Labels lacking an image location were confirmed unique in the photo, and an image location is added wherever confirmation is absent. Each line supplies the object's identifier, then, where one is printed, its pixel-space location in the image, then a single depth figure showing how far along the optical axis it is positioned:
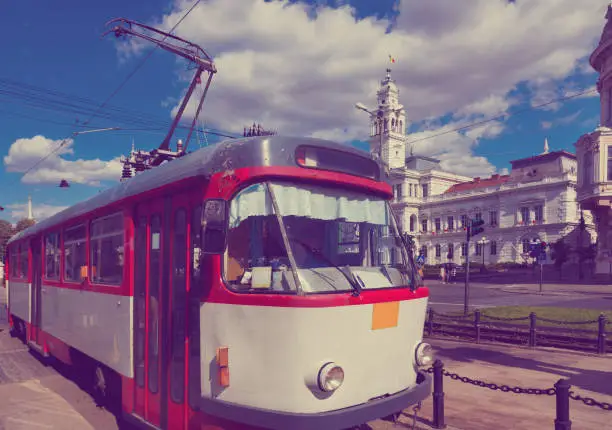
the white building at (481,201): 70.56
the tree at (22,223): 65.13
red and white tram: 4.33
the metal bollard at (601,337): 11.27
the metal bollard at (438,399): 6.54
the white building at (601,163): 44.34
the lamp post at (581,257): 43.32
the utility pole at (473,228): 16.56
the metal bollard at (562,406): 5.21
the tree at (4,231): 61.35
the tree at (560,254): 48.59
